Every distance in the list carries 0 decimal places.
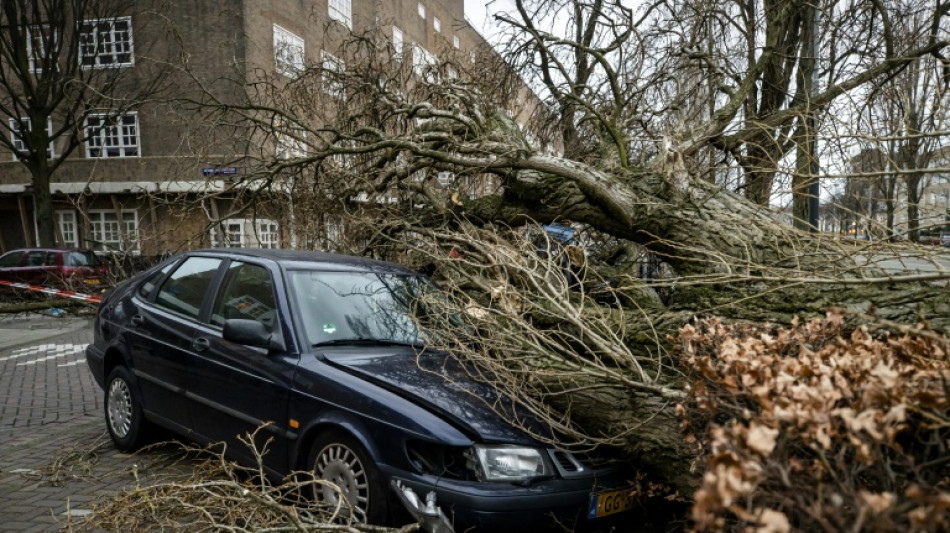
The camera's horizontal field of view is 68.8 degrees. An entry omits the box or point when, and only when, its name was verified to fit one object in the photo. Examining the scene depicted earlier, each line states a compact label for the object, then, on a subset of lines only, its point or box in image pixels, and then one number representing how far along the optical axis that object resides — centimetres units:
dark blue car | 351
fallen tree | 404
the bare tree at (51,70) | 2073
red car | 1809
